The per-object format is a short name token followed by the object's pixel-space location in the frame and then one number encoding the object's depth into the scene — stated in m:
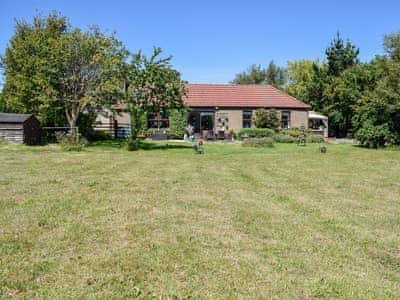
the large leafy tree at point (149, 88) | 18.11
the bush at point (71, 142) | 16.20
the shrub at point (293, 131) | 26.79
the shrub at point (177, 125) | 26.83
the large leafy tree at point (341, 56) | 36.22
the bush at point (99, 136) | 24.06
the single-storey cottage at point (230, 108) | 28.78
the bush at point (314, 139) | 25.62
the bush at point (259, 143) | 19.80
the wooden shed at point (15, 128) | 17.69
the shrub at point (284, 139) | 24.60
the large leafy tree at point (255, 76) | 59.19
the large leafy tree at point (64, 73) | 18.67
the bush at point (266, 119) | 28.55
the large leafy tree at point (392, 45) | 31.50
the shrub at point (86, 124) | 22.78
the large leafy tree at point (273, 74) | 59.38
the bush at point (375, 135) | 20.00
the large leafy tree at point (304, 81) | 37.06
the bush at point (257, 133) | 26.40
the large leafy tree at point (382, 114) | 19.97
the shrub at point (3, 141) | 17.45
